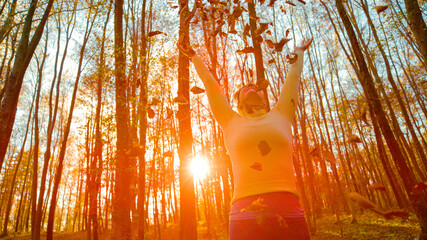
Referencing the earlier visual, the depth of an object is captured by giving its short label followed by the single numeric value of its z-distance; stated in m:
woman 1.09
